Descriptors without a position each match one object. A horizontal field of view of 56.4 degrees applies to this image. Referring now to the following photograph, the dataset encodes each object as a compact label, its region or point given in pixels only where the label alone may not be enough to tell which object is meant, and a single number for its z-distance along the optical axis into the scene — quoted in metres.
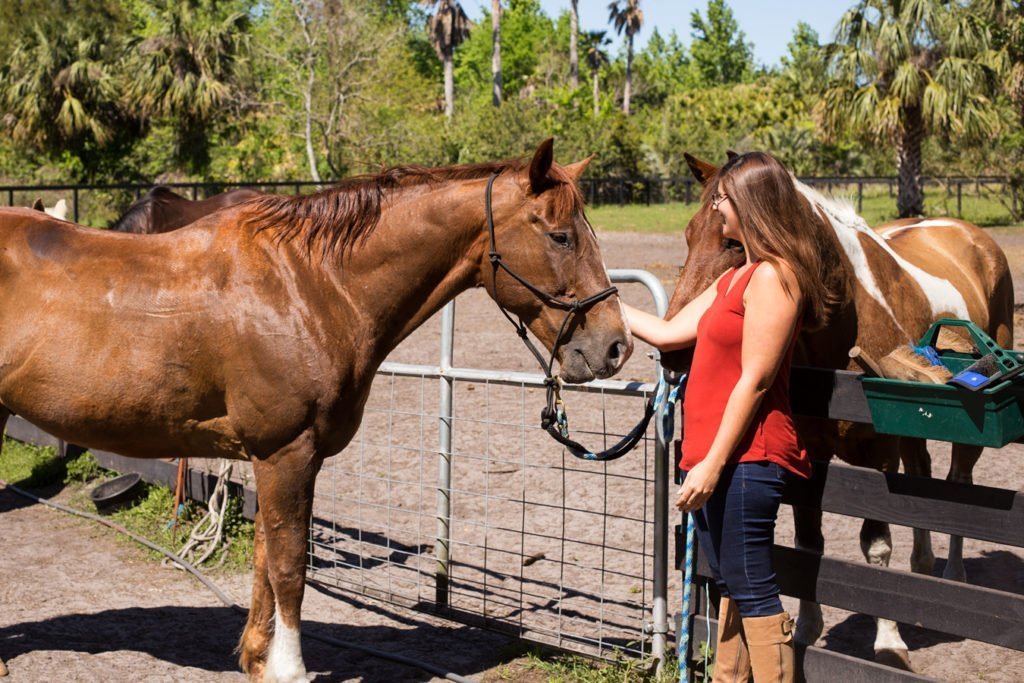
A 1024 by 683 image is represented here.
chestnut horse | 3.44
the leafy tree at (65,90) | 23.00
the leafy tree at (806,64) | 21.84
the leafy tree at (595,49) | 65.12
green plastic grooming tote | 2.57
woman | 2.65
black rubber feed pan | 6.17
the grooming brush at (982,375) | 2.54
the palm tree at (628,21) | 59.41
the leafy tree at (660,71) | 65.53
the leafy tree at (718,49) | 75.88
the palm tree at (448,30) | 45.69
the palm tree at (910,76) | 19.53
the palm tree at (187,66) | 24.14
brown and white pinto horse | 3.19
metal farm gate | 4.33
